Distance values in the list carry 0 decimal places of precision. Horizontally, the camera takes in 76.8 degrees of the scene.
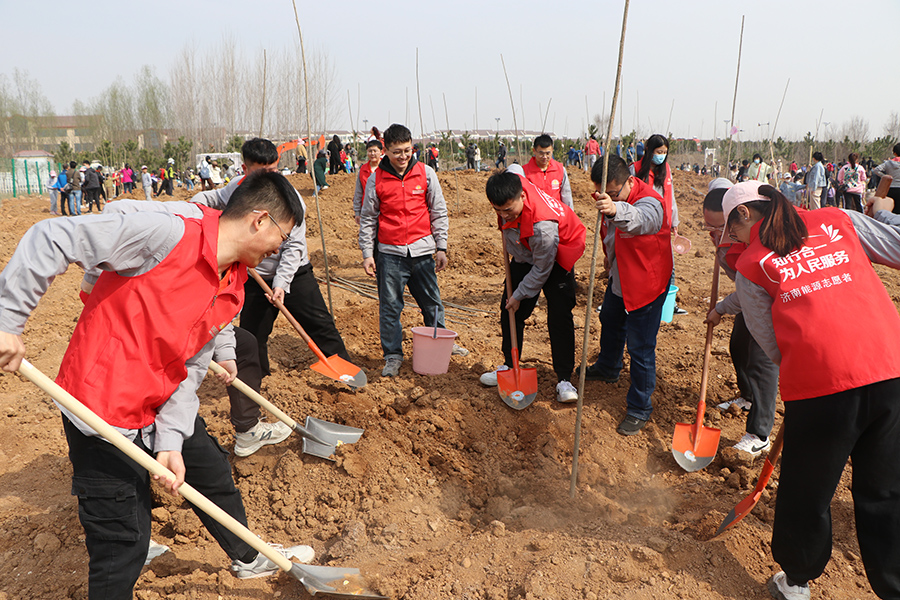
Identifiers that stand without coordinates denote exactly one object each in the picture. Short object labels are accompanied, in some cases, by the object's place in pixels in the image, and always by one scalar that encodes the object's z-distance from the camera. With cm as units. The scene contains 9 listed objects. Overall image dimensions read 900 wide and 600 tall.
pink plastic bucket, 427
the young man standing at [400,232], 436
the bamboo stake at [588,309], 258
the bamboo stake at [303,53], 460
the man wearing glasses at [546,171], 583
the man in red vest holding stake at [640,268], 346
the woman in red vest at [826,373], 201
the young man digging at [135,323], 162
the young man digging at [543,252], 356
